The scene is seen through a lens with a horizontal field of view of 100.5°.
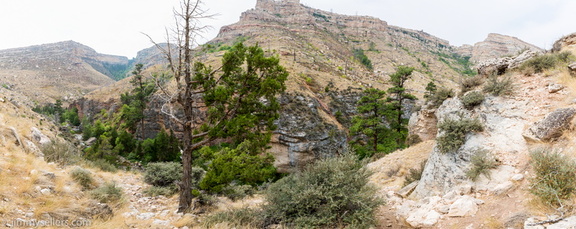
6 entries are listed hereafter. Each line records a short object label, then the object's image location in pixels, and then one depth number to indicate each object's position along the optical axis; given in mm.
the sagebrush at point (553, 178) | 3537
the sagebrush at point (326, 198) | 4852
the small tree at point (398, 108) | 18484
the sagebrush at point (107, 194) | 6125
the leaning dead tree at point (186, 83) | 6582
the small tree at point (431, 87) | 20188
